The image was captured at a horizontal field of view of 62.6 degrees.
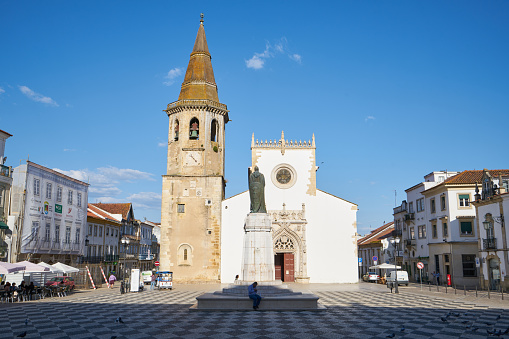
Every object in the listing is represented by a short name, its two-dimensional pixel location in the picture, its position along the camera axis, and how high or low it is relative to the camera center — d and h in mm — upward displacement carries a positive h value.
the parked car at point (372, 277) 44519 -3406
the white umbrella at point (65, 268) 27688 -1385
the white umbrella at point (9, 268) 21281 -1023
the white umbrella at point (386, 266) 39084 -2008
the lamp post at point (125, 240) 29867 +439
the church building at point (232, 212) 40031 +3197
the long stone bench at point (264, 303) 17875 -2434
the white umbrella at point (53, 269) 26016 -1352
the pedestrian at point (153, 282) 32869 -2787
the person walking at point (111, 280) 37356 -2898
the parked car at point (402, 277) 36688 -2857
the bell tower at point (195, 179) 39969 +6609
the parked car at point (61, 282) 27734 -2346
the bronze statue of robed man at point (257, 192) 20141 +2551
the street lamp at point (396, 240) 31988 +323
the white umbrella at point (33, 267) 23616 -1128
